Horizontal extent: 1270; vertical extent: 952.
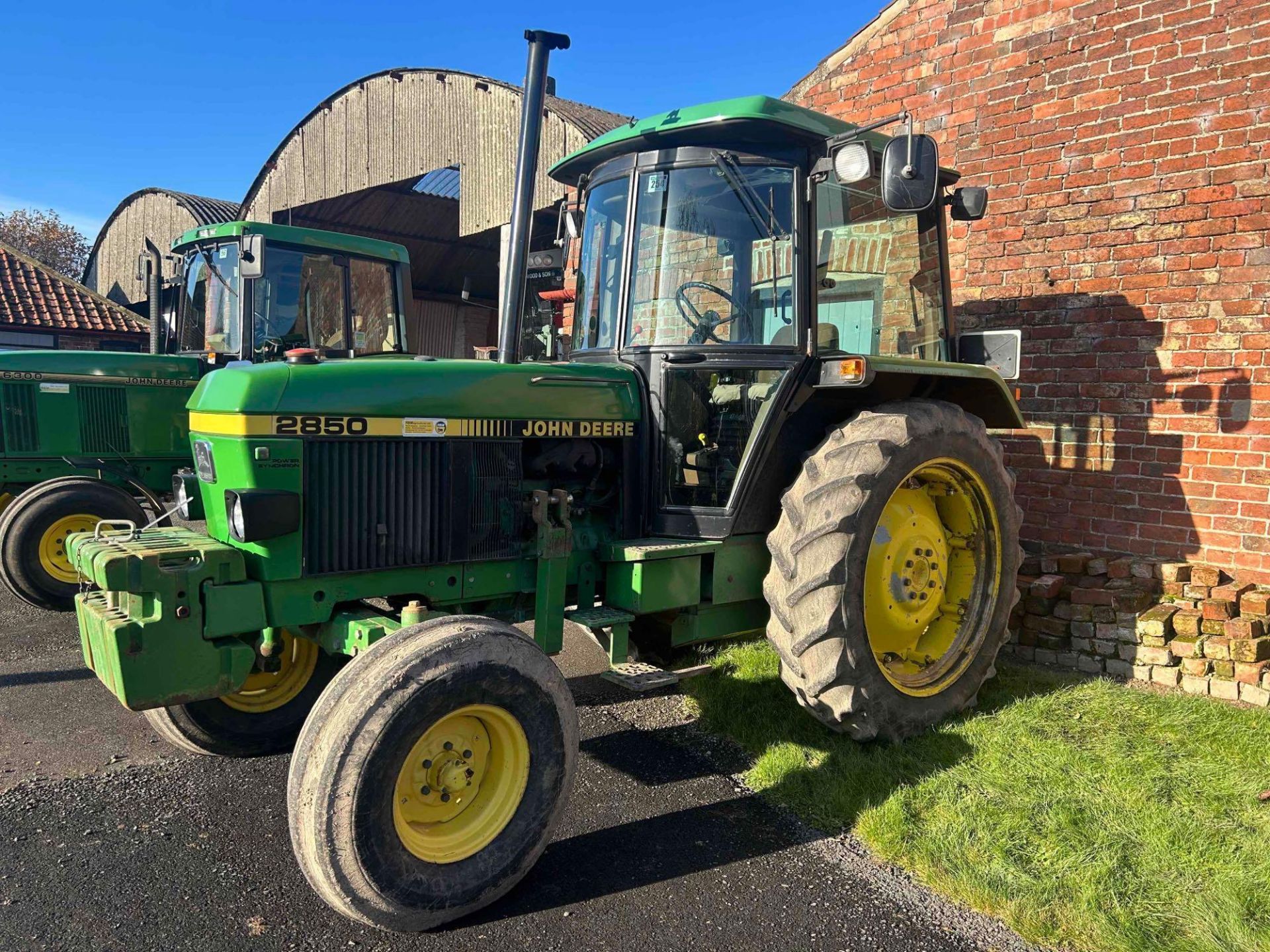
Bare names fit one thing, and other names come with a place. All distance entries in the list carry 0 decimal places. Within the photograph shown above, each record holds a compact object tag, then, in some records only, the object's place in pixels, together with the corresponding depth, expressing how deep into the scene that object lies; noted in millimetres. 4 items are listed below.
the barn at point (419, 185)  11188
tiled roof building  17578
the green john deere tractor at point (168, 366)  6707
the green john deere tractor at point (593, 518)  2766
